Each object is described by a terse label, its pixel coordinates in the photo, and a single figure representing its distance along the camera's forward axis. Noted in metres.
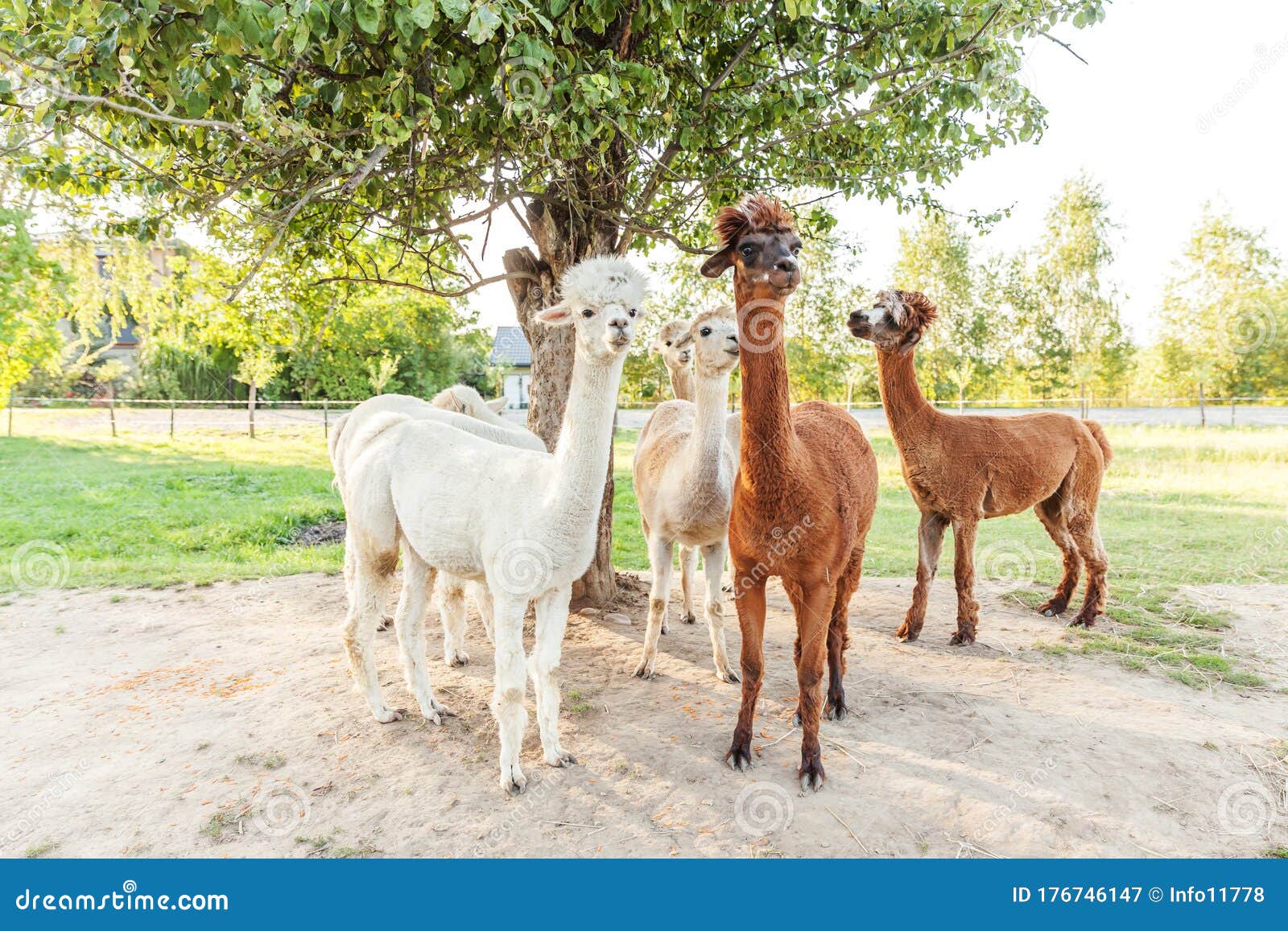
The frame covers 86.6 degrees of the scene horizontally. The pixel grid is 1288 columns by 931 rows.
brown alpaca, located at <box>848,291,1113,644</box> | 4.73
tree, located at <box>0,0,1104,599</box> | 2.81
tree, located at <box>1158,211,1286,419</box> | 16.58
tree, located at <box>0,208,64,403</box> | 8.35
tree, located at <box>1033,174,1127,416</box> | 22.27
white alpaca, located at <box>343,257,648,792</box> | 3.04
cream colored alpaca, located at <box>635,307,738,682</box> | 4.15
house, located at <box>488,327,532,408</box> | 34.69
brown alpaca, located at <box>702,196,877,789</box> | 2.95
